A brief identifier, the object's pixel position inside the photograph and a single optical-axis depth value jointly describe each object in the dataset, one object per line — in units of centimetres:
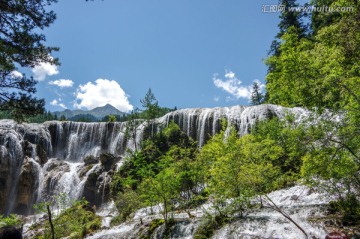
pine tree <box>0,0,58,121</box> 931
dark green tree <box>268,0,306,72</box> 4069
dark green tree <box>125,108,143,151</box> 3600
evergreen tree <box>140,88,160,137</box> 3697
